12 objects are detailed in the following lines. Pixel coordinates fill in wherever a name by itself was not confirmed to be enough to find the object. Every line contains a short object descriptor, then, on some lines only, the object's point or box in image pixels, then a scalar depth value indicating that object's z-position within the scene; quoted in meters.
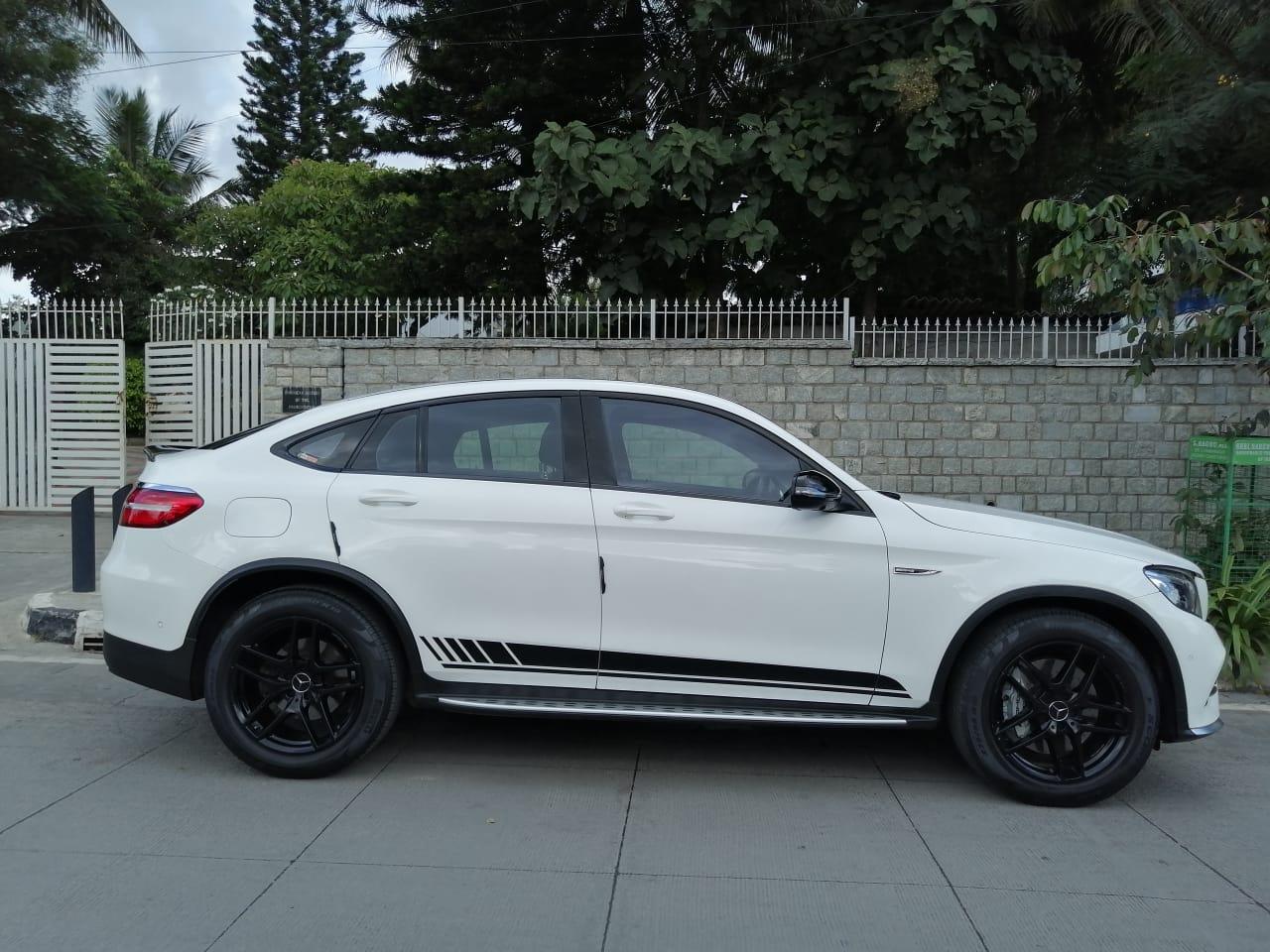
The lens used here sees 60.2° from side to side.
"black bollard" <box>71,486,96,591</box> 7.80
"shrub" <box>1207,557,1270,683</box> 6.74
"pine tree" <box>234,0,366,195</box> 37.25
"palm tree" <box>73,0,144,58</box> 18.91
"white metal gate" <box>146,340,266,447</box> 12.52
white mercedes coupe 4.55
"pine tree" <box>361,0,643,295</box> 16.77
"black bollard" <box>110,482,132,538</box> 7.32
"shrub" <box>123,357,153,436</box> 25.59
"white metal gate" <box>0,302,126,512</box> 13.08
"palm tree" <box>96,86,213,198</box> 32.84
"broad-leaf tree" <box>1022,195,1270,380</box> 7.17
